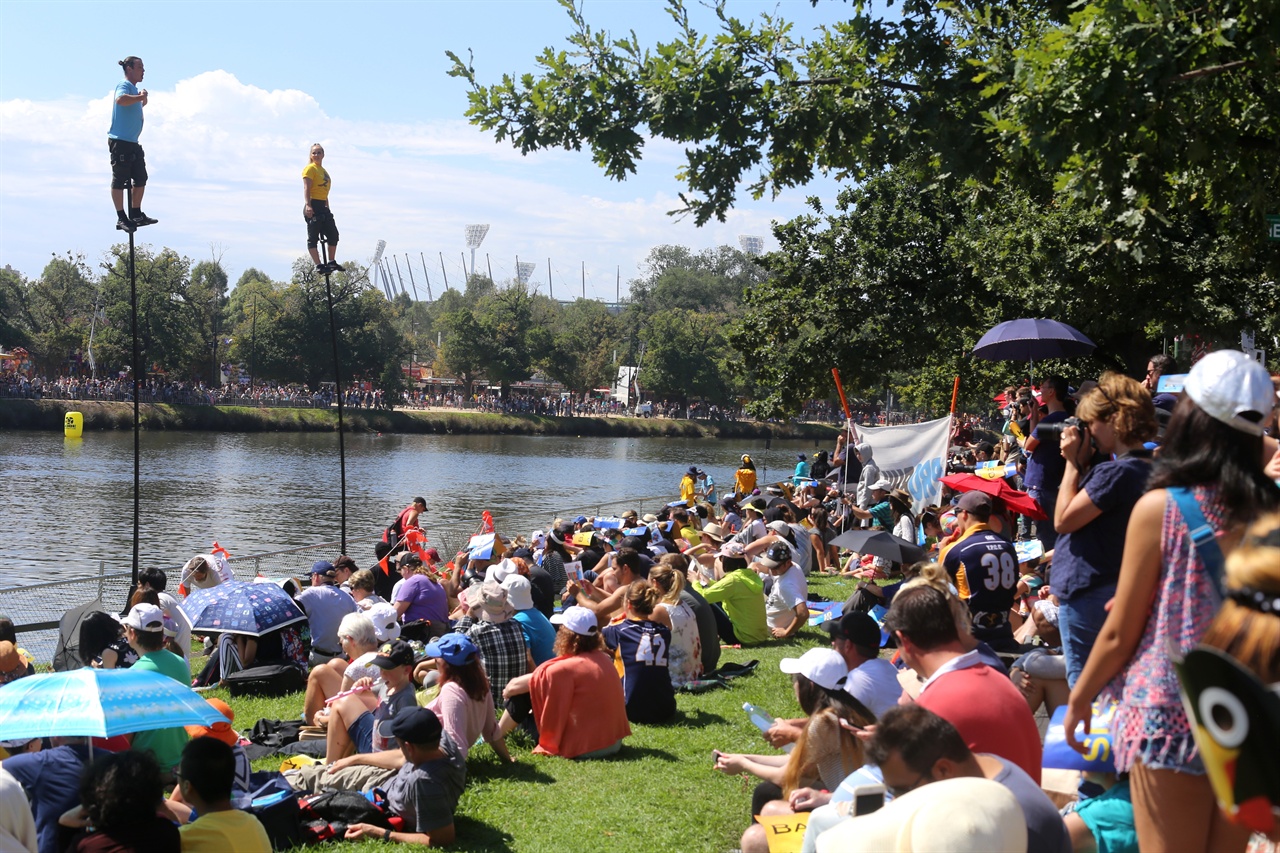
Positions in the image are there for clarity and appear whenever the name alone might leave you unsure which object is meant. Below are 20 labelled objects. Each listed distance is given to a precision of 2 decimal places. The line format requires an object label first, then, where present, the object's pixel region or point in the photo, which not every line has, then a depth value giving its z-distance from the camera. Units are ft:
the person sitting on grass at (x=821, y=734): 17.74
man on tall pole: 50.47
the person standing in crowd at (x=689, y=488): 86.31
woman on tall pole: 62.54
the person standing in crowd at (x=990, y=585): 25.43
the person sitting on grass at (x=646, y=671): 29.40
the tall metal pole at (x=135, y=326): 51.83
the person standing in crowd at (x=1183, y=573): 10.91
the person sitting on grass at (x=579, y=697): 26.22
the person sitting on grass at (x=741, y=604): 40.32
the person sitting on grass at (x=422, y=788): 21.20
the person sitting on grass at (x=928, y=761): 11.67
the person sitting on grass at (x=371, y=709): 24.66
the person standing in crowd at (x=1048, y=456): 25.75
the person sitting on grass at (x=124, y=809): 15.03
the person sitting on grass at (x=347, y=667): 27.04
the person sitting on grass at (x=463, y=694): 24.48
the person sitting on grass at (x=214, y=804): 16.03
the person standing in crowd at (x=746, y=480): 85.46
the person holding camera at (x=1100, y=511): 15.16
